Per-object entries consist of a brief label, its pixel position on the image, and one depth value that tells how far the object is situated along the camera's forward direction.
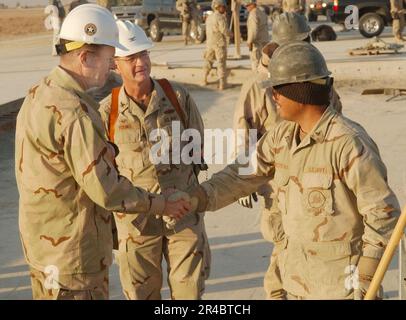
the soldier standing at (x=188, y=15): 30.06
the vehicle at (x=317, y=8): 30.20
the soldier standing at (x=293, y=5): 23.45
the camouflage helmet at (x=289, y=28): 6.34
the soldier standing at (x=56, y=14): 25.12
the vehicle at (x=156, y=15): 33.00
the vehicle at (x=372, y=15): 27.24
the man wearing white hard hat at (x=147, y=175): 5.51
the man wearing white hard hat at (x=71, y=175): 4.10
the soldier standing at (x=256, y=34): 20.27
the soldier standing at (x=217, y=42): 18.34
